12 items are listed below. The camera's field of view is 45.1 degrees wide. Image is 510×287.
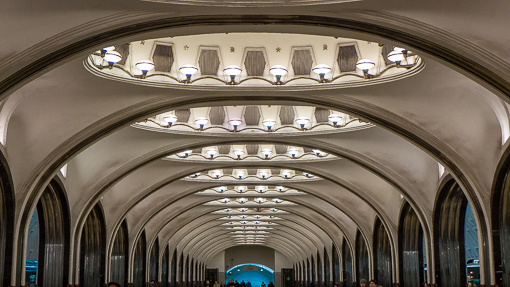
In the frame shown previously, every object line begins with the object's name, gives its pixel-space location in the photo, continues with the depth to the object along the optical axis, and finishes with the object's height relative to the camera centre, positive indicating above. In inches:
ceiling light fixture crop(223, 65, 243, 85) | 538.0 +153.6
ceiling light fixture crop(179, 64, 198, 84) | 515.7 +148.9
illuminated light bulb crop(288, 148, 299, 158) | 901.4 +137.8
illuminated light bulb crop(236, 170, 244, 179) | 1071.1 +126.8
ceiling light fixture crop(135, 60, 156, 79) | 511.8 +151.7
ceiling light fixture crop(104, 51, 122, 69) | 487.3 +151.5
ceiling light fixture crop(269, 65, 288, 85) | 533.3 +151.4
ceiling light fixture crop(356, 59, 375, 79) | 508.0 +148.0
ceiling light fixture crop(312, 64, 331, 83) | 525.7 +149.9
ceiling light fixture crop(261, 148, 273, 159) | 910.0 +138.8
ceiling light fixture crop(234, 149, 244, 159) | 909.2 +138.8
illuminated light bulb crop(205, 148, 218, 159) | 901.2 +139.5
